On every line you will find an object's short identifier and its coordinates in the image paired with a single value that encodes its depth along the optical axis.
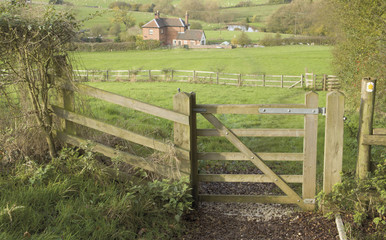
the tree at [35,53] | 5.32
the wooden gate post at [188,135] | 5.40
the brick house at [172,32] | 49.81
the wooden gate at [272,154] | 5.41
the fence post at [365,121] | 5.08
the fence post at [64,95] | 5.76
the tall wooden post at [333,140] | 5.22
